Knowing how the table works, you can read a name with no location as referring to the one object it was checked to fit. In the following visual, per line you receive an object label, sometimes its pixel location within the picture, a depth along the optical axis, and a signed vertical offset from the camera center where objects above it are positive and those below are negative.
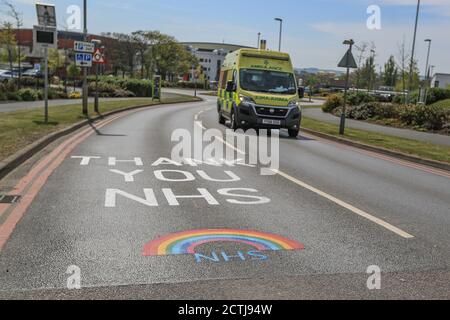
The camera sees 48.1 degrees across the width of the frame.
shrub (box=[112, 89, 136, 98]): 48.58 -2.28
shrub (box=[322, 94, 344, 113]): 38.16 -1.72
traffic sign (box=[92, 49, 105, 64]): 24.09 +0.53
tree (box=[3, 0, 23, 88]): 40.97 +3.58
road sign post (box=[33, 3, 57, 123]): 16.31 +1.19
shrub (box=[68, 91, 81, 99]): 40.41 -2.27
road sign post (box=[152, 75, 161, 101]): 42.15 -1.23
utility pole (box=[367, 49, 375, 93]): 65.11 +2.95
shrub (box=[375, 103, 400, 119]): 28.56 -1.62
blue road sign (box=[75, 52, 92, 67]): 20.91 +0.36
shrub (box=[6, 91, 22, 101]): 32.03 -2.04
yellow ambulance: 18.05 -0.57
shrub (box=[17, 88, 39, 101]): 32.84 -1.94
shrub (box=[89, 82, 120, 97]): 48.00 -1.94
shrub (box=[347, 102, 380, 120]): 30.59 -1.82
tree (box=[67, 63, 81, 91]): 62.95 -0.36
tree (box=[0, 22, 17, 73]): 45.08 +2.64
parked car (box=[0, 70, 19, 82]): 56.88 -1.17
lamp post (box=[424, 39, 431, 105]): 70.26 +1.99
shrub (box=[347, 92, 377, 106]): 37.81 -1.30
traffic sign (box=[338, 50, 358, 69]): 18.34 +0.67
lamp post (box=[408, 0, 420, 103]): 39.24 +4.11
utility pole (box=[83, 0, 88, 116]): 21.55 -0.73
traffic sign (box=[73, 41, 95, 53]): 20.92 +0.87
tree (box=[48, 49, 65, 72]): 67.38 +0.84
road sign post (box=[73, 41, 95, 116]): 20.91 +0.60
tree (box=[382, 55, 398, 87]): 85.21 +1.60
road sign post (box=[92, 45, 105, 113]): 24.09 +0.44
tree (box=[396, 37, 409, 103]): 48.31 +1.44
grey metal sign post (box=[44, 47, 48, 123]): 16.12 +0.13
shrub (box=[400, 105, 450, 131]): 23.94 -1.58
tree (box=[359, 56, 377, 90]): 85.69 +1.45
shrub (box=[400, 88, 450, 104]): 43.50 -0.89
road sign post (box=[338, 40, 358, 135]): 18.34 +0.67
